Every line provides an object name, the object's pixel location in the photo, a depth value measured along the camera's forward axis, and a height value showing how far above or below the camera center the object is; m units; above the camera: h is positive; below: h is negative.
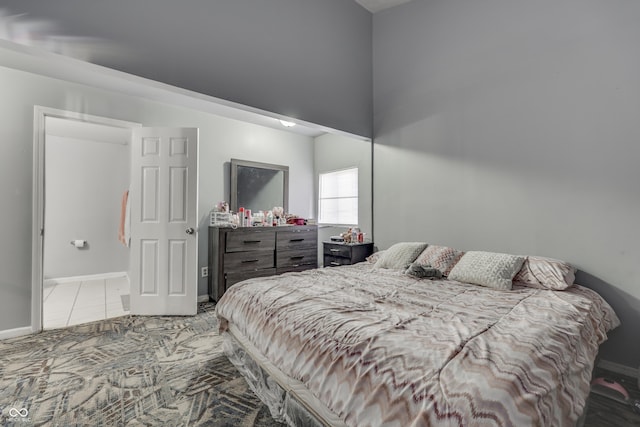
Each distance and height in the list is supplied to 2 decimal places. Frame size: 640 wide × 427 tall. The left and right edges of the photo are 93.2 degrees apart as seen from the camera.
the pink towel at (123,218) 4.55 -0.04
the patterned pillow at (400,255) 2.94 -0.38
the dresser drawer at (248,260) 3.82 -0.57
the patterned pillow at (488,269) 2.32 -0.42
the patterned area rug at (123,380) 1.71 -1.13
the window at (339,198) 4.63 +0.31
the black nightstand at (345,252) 3.71 -0.45
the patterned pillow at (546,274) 2.24 -0.43
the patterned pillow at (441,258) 2.73 -0.38
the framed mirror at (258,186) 4.38 +0.48
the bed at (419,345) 1.02 -0.56
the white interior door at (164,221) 3.39 -0.05
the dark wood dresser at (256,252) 3.79 -0.49
